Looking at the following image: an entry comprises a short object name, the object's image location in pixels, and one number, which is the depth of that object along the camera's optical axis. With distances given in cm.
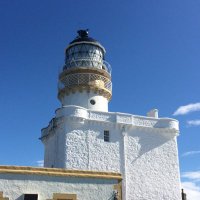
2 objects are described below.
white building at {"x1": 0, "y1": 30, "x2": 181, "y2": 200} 2012
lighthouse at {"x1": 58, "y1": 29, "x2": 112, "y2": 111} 2313
